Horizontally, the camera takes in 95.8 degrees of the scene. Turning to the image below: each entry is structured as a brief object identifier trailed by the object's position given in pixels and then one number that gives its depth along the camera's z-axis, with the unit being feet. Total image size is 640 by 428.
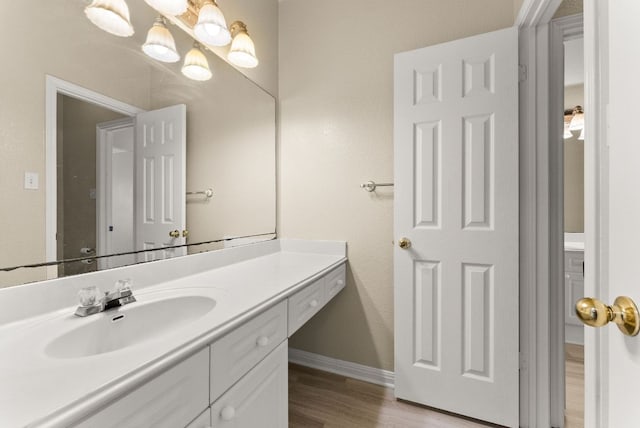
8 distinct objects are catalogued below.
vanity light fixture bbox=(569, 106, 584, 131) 8.53
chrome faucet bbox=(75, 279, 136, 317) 2.72
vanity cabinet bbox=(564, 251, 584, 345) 7.73
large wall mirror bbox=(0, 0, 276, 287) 2.65
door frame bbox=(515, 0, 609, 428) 4.53
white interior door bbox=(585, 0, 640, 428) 1.62
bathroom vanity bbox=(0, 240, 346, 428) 1.59
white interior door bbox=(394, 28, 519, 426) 4.61
